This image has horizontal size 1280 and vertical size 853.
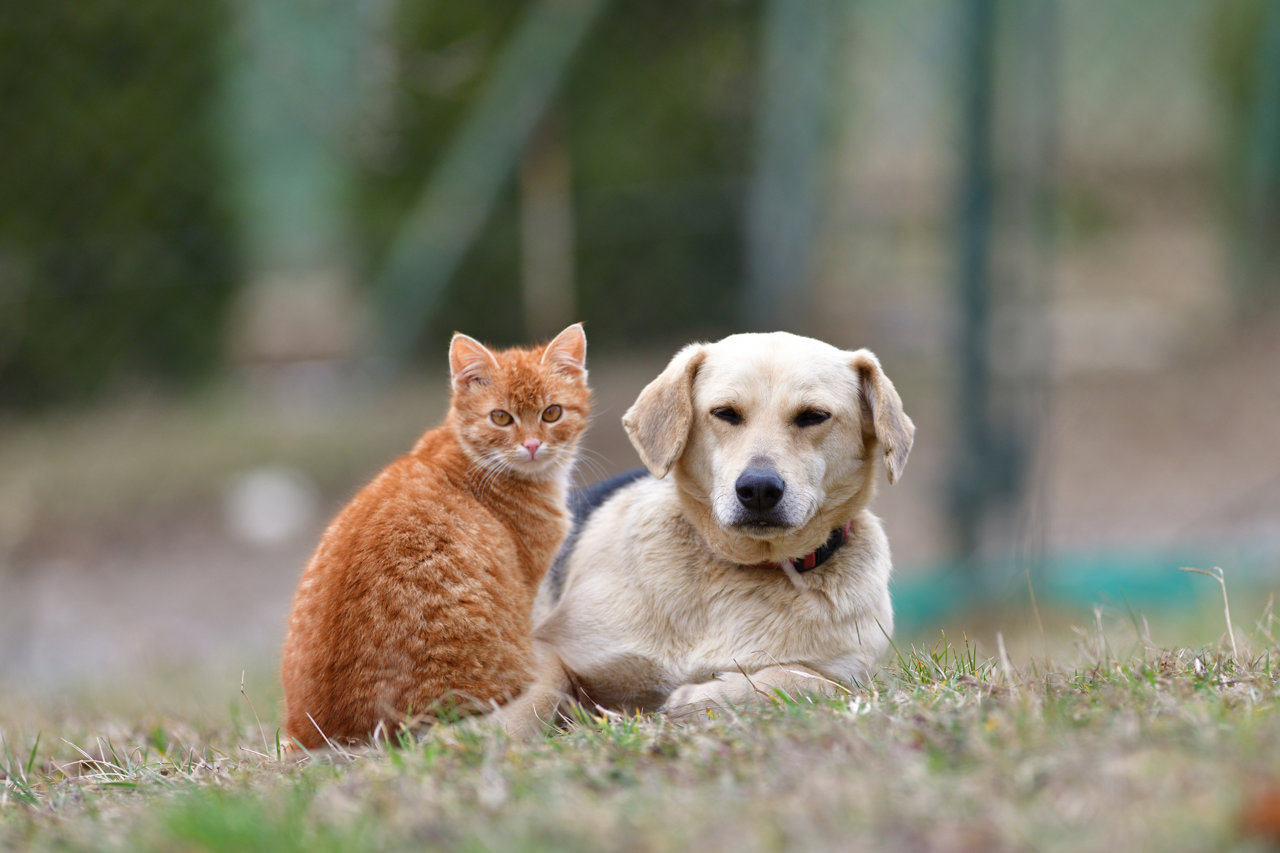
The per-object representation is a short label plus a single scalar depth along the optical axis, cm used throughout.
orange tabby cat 639
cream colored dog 671
